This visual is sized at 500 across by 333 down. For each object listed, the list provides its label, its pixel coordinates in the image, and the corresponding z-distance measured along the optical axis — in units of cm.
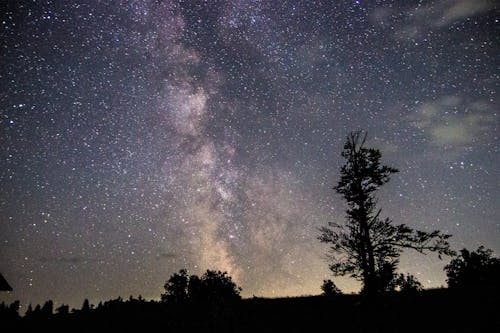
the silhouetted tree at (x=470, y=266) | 4566
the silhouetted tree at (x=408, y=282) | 1950
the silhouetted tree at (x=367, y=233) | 1894
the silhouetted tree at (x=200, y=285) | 6288
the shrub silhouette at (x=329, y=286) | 5900
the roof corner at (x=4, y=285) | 1873
